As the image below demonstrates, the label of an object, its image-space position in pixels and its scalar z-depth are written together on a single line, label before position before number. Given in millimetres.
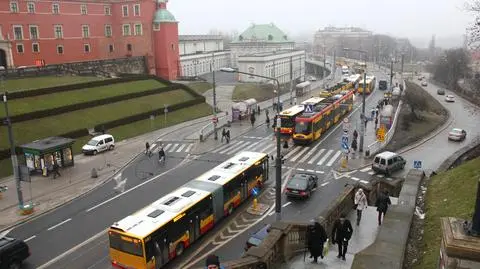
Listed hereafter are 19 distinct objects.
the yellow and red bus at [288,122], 42594
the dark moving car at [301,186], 26500
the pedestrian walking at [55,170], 33244
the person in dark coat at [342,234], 14375
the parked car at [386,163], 31436
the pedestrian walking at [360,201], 17720
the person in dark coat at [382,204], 17500
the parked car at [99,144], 39281
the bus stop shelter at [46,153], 32656
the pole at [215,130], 45094
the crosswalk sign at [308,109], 41972
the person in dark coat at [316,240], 13844
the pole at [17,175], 25609
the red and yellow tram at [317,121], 40188
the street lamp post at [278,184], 18844
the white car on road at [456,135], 43344
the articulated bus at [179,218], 17062
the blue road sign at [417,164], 27525
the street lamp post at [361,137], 37375
